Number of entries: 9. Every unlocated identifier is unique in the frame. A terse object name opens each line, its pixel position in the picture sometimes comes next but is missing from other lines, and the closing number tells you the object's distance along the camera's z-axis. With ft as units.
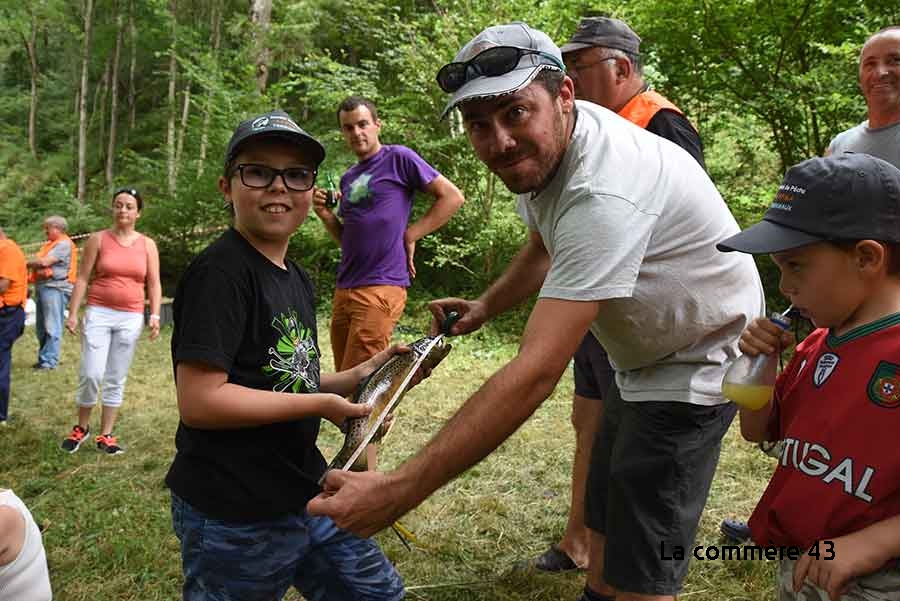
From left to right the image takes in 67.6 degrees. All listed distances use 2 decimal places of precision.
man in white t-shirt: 4.92
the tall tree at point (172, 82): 60.51
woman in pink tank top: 16.80
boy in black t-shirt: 5.62
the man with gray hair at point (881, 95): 10.25
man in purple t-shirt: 14.49
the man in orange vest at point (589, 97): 10.57
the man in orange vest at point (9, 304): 18.98
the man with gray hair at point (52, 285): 26.84
